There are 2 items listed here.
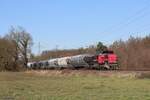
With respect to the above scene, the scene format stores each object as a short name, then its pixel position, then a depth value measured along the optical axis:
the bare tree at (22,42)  124.25
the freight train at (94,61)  61.38
